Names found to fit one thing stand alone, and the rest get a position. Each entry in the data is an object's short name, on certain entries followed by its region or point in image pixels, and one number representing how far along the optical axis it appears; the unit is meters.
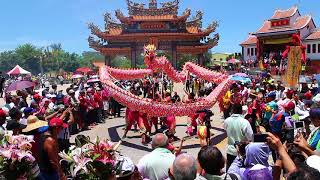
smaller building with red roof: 35.38
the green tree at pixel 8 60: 95.62
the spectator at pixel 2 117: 6.11
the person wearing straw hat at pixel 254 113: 8.44
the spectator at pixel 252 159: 4.09
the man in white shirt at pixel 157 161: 4.03
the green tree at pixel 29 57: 89.19
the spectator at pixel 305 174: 2.38
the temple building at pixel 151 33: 41.84
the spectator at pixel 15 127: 5.62
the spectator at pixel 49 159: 4.45
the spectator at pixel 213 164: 3.33
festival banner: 13.39
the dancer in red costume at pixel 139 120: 10.53
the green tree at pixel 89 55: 137.36
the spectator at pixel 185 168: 3.06
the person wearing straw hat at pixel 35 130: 4.66
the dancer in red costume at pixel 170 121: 10.25
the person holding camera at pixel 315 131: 4.46
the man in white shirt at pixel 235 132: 5.67
